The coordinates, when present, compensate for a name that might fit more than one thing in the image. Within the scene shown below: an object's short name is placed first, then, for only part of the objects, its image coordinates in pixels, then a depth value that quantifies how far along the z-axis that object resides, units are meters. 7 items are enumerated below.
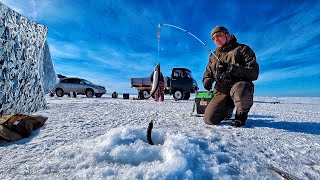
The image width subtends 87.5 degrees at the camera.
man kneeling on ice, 2.49
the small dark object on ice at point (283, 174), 1.17
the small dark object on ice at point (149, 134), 1.51
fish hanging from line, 1.99
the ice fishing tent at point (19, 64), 2.64
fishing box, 3.23
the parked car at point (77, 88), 13.20
